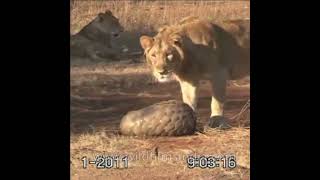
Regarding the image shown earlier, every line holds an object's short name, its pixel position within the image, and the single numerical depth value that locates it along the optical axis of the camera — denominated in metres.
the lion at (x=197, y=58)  15.46
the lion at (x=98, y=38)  16.86
